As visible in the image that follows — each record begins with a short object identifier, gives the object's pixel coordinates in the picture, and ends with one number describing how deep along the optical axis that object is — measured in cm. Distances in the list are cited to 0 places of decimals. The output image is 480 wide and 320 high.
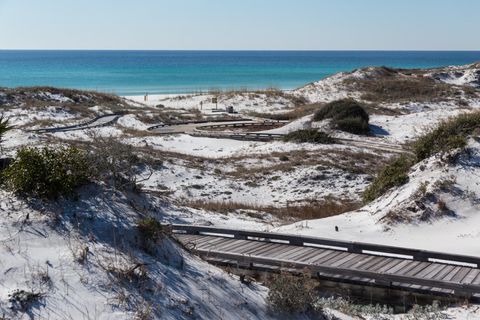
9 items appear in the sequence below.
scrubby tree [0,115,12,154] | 972
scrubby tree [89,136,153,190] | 1015
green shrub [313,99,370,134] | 3878
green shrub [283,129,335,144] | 3391
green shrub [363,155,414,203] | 1958
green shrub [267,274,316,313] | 804
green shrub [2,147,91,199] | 854
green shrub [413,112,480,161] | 2006
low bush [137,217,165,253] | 843
